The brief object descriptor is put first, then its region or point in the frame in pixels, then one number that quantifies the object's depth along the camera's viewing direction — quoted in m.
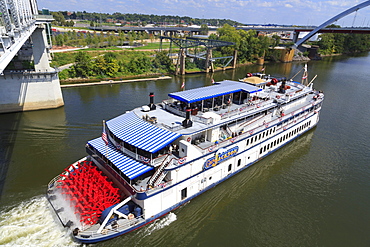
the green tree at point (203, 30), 155.05
